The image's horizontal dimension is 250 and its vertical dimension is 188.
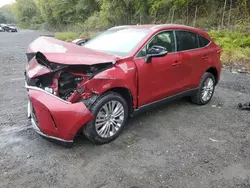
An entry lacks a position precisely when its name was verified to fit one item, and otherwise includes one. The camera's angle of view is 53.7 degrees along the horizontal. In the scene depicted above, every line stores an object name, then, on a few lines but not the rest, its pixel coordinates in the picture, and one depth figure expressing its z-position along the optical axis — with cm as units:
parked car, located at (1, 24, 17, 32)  4572
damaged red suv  315
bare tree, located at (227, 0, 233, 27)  1370
